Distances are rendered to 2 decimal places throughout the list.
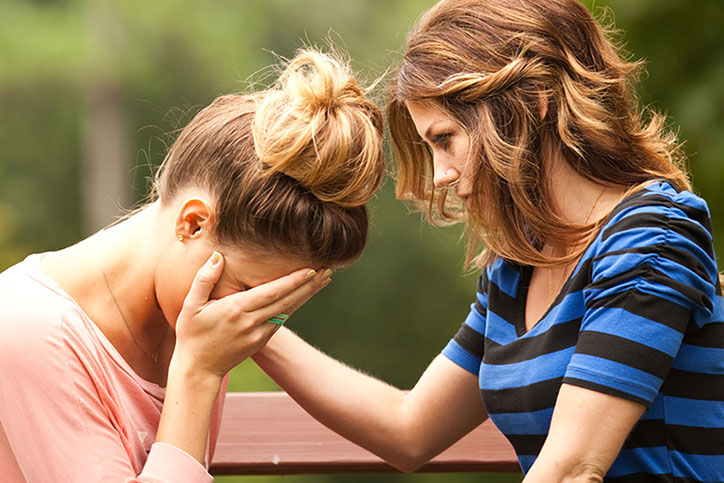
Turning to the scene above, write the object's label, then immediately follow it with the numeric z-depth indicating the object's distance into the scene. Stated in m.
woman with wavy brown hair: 4.35
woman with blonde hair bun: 4.38
